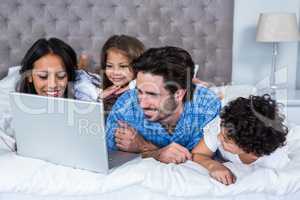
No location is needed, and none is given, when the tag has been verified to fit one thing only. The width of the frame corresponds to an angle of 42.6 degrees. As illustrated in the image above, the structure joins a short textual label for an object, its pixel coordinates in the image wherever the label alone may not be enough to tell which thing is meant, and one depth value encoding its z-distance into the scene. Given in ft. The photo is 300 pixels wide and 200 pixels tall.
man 5.27
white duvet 4.24
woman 6.45
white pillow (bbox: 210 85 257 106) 7.11
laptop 4.15
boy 4.31
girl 6.70
